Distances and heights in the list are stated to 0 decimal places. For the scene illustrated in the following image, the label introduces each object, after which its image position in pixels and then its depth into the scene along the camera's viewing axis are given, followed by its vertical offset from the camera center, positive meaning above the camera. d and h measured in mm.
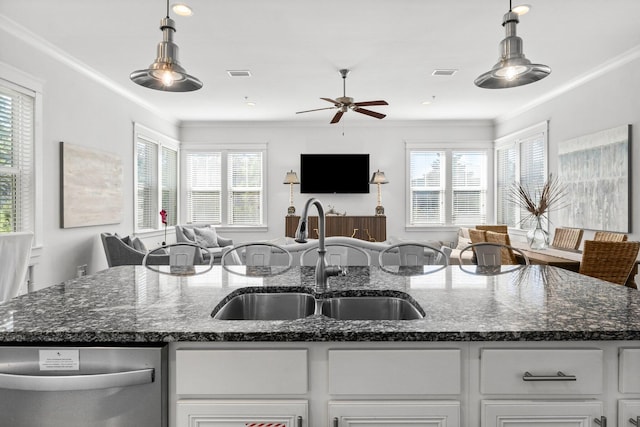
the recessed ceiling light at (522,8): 3195 +1614
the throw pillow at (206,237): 6660 -463
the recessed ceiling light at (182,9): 3195 +1603
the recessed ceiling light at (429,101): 6160 +1690
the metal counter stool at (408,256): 2697 -320
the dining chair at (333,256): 2553 -301
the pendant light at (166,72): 2000 +685
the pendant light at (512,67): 1995 +718
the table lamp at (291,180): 7379 +544
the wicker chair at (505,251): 4067 -407
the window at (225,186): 7902 +461
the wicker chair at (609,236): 4093 -261
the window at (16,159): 3609 +460
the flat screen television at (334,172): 7703 +724
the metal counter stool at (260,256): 2834 -358
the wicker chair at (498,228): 6516 -276
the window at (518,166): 6105 +747
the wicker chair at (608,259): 3295 -389
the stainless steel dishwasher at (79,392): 1071 -481
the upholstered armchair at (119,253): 4566 -490
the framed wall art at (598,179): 4289 +374
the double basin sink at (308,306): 1614 -393
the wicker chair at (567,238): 4719 -323
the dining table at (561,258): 3502 -416
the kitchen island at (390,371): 1075 -429
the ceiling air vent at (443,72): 4848 +1675
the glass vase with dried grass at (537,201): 4203 +152
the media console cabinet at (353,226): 7301 -286
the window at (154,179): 6223 +519
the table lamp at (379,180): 7219 +540
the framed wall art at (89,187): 4363 +266
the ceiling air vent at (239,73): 4876 +1664
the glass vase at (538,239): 4188 -287
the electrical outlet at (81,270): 4641 -703
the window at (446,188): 7840 +440
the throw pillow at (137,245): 4881 -428
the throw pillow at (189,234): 6427 -389
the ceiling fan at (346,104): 4640 +1232
